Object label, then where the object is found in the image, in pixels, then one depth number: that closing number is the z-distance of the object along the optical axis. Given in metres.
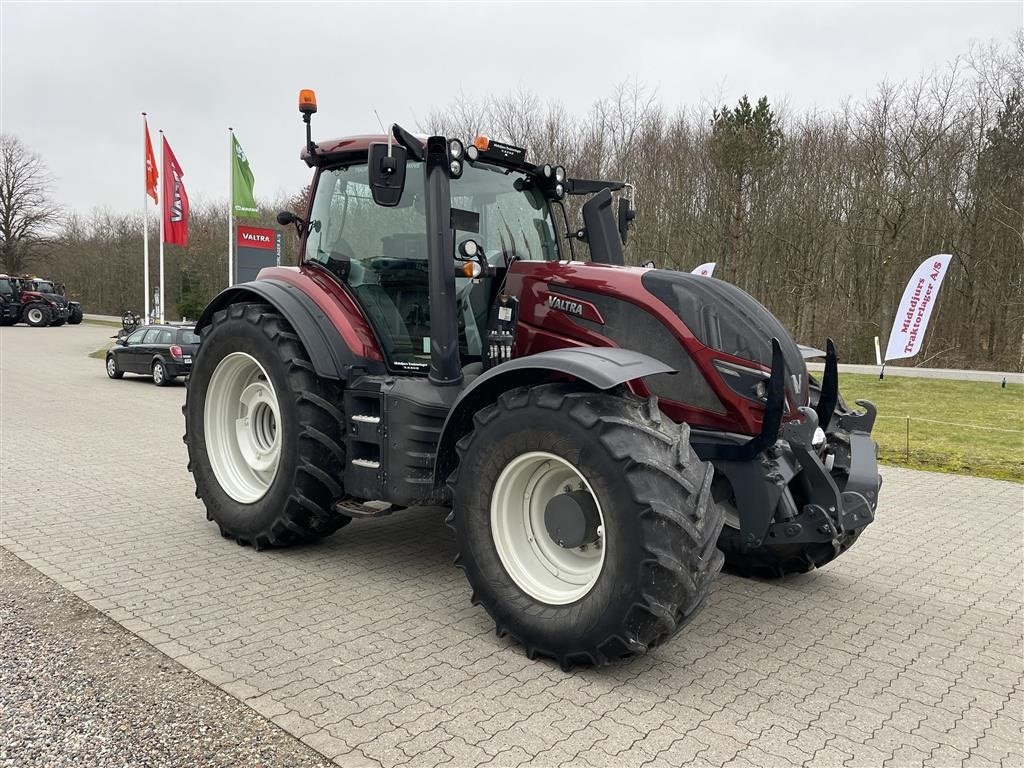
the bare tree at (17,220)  52.12
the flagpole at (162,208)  21.97
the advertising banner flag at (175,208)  21.89
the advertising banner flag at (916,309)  15.73
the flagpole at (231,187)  20.83
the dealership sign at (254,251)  18.75
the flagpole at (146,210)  22.86
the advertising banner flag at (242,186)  21.08
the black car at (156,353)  16.05
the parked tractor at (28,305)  38.03
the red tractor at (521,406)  3.17
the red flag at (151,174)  23.02
